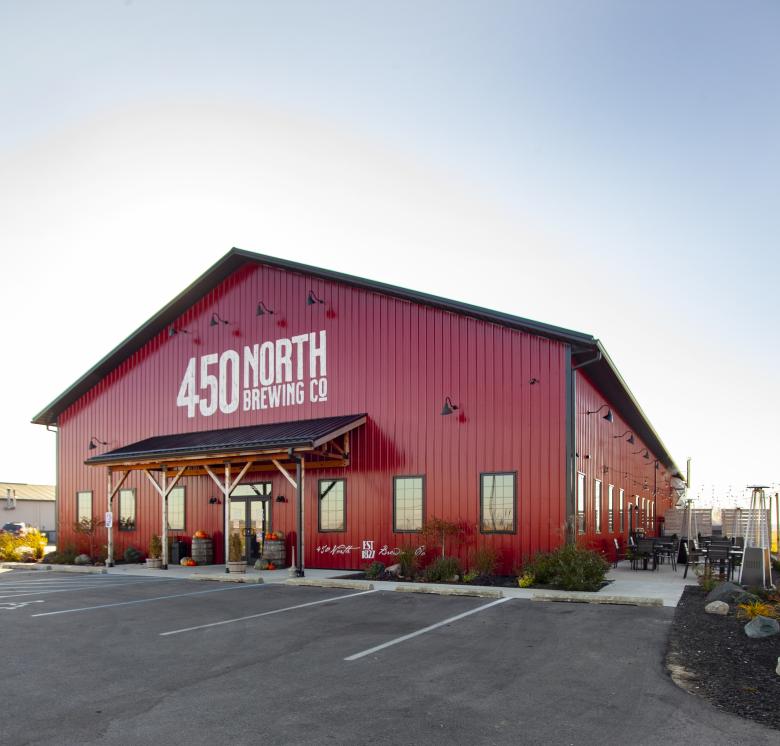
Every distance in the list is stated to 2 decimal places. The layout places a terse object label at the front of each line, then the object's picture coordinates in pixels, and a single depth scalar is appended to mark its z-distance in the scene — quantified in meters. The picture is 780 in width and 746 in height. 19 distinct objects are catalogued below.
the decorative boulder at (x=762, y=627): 9.09
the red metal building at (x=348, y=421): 17.06
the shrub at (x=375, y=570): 17.31
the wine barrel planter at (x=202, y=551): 21.97
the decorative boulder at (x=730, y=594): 11.60
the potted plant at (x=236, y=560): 18.83
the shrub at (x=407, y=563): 17.23
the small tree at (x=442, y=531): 17.50
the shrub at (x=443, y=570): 16.38
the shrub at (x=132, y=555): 23.92
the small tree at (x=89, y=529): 25.66
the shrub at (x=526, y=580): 15.18
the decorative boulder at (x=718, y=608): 11.09
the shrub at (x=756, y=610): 10.03
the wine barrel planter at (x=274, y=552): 19.84
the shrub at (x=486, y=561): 16.59
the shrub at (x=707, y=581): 13.96
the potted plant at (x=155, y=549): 22.54
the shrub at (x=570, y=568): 14.44
